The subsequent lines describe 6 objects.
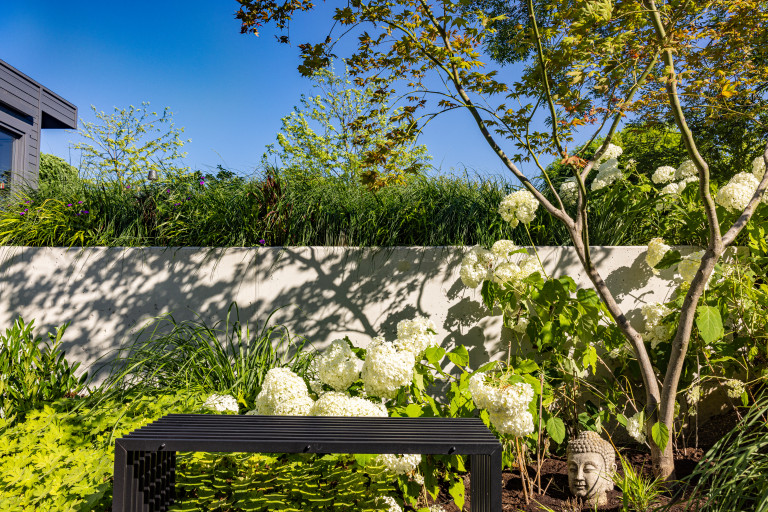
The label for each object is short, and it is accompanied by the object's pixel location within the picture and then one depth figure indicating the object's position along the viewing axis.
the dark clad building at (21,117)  9.66
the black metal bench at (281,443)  1.38
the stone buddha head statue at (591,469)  2.43
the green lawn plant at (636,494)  2.10
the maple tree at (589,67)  2.42
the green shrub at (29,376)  2.98
